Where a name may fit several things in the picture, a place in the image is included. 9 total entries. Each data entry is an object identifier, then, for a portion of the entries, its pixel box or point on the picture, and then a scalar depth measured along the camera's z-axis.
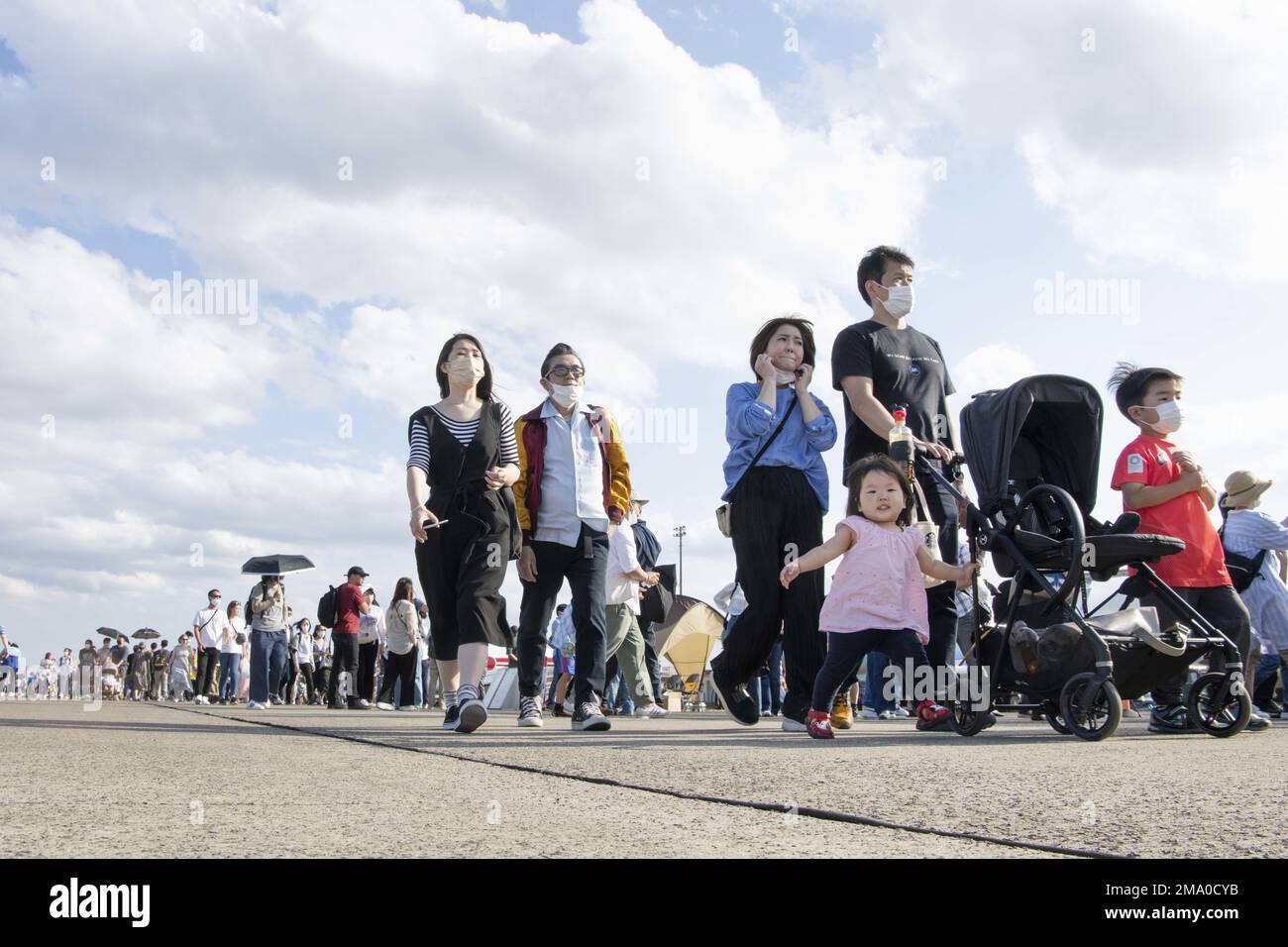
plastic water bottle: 6.03
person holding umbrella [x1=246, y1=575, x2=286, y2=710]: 14.27
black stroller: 5.59
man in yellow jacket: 6.91
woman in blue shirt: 6.41
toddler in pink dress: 5.79
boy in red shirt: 6.54
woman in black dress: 6.29
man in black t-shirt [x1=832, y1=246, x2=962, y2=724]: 6.42
